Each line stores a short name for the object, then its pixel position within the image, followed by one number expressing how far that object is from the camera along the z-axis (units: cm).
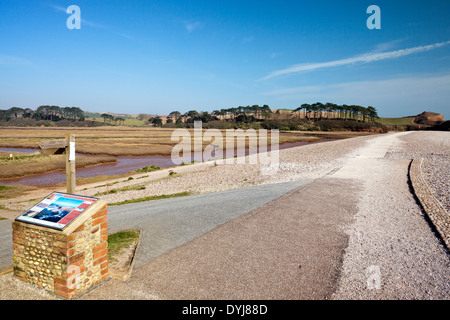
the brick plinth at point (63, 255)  471
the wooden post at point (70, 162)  725
